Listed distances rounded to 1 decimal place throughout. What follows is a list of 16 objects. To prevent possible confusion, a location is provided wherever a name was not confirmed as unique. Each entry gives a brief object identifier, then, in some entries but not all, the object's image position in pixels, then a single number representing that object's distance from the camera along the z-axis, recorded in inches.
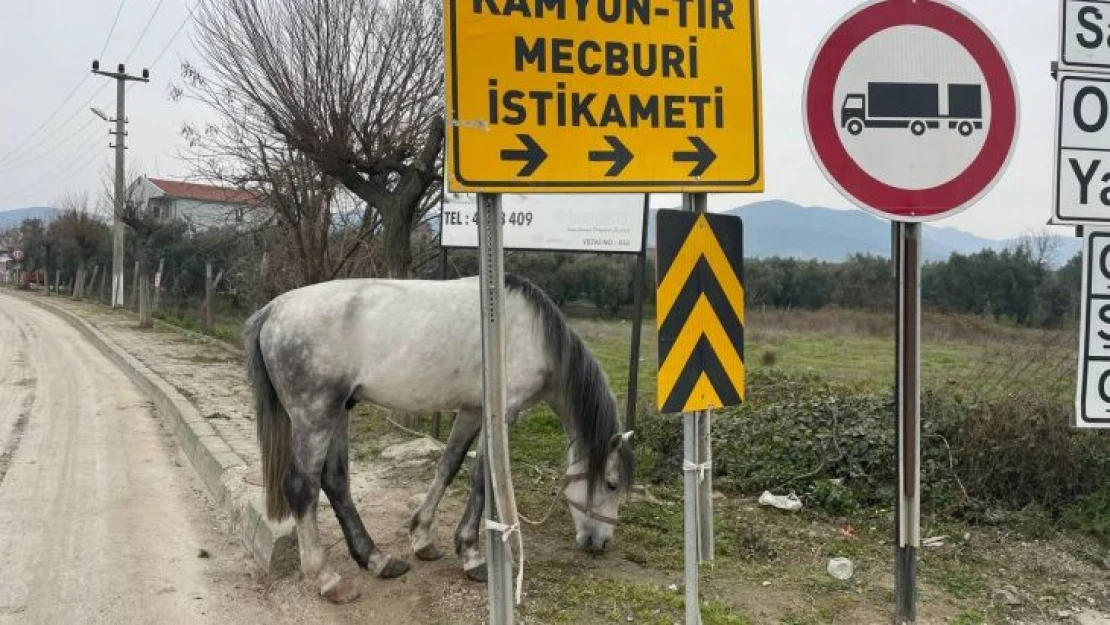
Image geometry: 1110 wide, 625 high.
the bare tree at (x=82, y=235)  1355.9
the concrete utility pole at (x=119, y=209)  981.1
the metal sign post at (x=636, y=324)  242.1
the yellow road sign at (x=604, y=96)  92.1
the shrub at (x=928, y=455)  188.5
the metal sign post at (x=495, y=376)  95.2
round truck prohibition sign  108.3
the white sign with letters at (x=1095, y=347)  115.6
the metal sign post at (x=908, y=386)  114.0
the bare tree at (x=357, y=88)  287.6
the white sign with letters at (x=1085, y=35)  116.0
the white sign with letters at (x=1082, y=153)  115.4
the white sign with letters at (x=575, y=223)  241.8
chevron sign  96.3
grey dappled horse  154.6
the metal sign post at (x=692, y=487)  97.0
